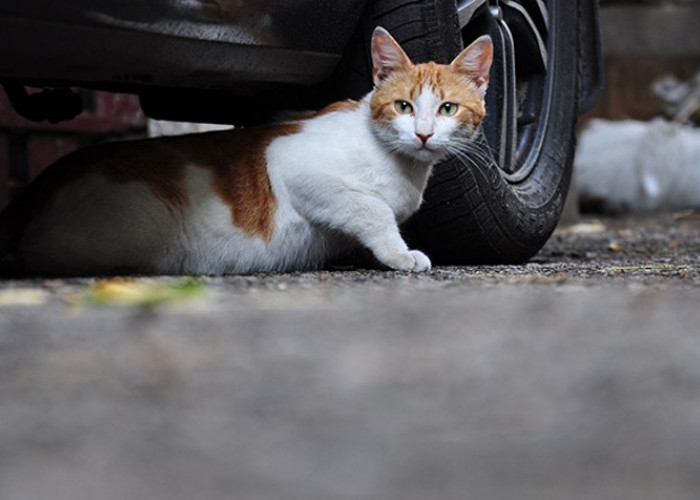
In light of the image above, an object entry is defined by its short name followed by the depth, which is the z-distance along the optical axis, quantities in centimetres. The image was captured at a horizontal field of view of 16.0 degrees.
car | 182
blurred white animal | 349
